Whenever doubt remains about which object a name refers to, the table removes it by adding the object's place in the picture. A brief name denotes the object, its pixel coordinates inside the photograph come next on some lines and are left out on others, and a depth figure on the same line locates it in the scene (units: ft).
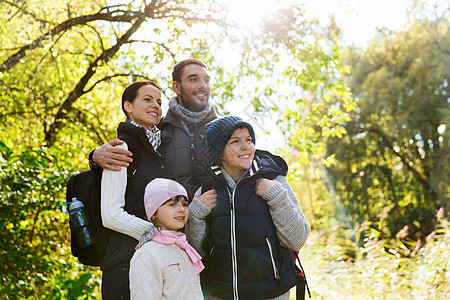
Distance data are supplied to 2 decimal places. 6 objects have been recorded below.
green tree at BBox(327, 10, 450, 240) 53.06
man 8.30
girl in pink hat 6.35
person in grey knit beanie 6.92
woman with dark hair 6.88
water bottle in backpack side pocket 7.14
